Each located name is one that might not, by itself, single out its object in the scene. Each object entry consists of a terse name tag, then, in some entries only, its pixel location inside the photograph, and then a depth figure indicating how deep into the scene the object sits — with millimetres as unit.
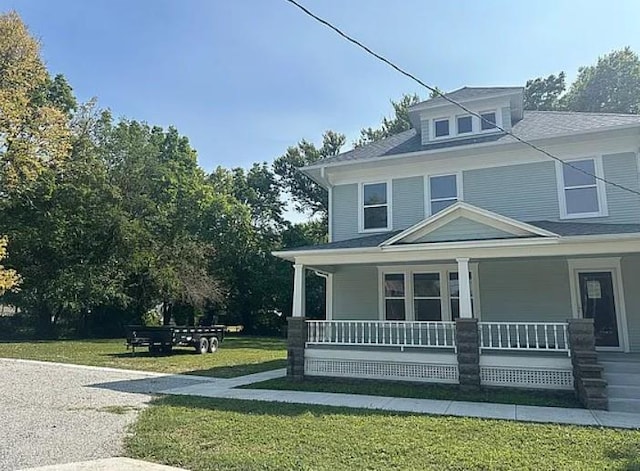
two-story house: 9773
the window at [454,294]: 12789
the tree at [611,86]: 30562
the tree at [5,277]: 17859
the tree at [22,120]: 20766
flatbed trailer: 16188
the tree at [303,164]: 39281
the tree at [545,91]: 34094
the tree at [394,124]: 33750
